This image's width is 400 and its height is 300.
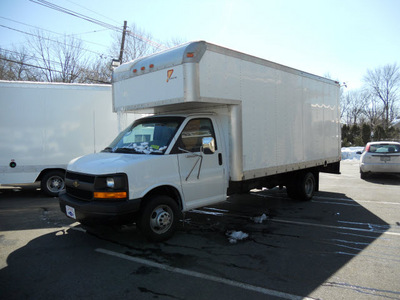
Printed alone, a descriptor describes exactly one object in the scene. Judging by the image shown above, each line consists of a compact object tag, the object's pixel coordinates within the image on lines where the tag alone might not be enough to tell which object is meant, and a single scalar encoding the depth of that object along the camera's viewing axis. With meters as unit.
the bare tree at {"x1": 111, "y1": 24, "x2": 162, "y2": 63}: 23.64
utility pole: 19.39
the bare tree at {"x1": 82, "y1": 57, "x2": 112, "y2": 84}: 23.81
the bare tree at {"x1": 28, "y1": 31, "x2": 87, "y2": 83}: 22.69
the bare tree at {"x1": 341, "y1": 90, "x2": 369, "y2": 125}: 60.84
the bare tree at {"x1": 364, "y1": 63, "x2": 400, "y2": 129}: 54.47
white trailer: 8.16
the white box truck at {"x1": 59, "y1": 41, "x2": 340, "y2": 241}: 4.38
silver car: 11.45
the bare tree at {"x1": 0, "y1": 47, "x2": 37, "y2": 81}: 22.62
